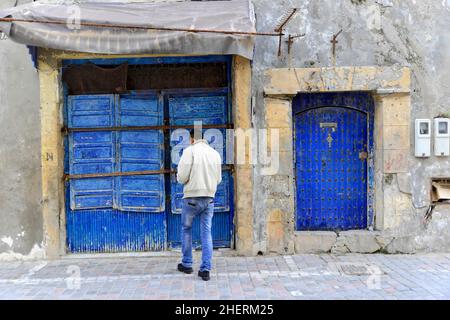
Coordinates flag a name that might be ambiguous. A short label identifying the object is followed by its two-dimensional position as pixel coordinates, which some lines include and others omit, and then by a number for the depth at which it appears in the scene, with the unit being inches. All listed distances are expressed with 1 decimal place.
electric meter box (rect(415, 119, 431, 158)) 280.8
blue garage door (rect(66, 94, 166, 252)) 284.0
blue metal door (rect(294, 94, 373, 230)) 289.3
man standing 231.1
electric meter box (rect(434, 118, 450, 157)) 281.0
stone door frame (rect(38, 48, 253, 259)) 276.7
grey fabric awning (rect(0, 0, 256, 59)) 240.8
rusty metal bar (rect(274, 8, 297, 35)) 273.9
